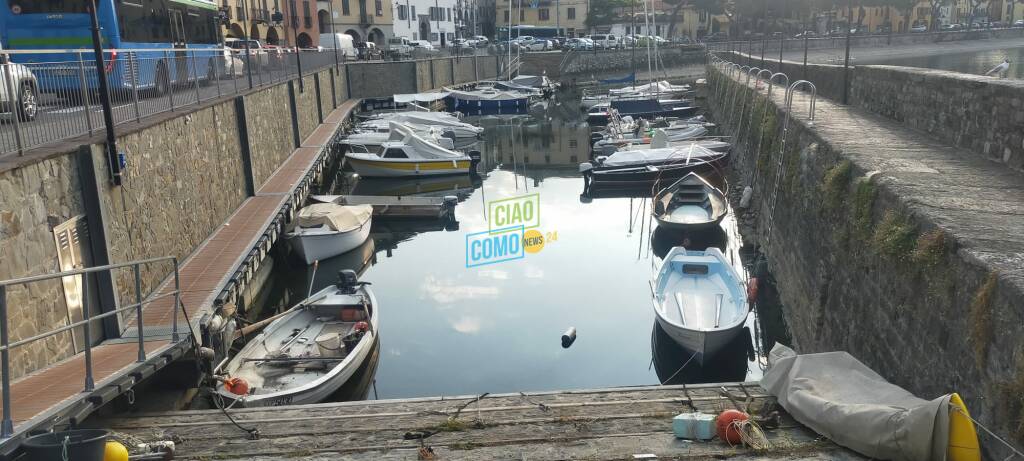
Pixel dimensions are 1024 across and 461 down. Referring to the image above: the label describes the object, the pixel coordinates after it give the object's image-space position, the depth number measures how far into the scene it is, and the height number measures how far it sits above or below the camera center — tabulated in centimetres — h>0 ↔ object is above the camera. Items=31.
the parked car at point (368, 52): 5641 +88
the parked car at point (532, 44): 7721 +133
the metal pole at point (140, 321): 925 -303
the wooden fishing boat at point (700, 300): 1244 -454
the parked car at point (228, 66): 2405 +12
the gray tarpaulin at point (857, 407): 646 -355
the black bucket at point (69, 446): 629 -309
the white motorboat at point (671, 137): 3284 -372
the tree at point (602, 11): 9881 +564
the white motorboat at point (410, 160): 3000 -389
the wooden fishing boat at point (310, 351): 1085 -458
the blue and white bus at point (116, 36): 1503 +96
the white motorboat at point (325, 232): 1875 -415
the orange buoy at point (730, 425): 792 -393
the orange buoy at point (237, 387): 1066 -447
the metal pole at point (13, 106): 979 -36
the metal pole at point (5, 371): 648 -251
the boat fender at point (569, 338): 1443 -537
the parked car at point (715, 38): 8606 +141
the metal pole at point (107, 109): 1112 -52
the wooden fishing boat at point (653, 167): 2762 -419
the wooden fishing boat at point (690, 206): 2056 -443
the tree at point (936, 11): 9519 +394
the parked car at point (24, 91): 1065 -19
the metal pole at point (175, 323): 1029 -343
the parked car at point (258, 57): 2719 +41
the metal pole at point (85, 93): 1199 -29
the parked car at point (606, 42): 7781 +132
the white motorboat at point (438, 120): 3872 -313
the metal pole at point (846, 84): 2103 -110
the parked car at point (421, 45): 6680 +156
